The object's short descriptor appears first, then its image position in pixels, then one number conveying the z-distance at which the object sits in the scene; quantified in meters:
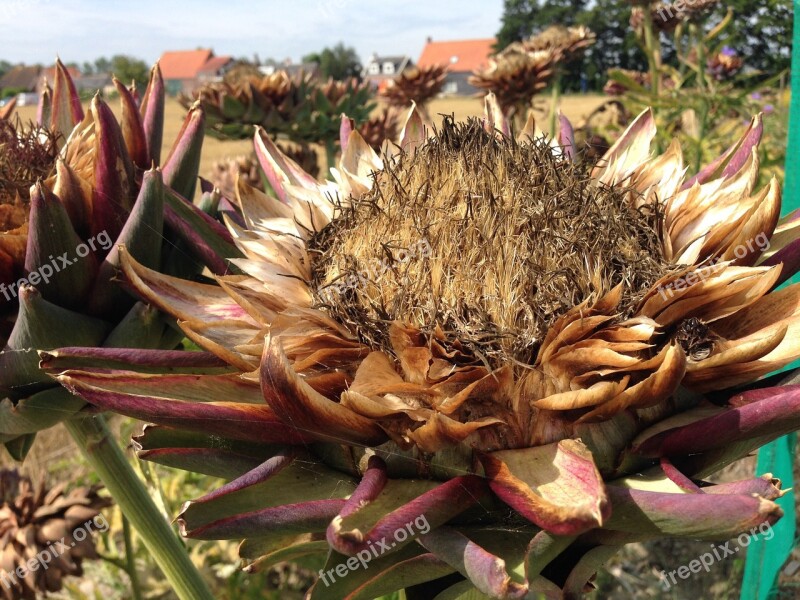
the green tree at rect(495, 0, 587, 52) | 15.62
